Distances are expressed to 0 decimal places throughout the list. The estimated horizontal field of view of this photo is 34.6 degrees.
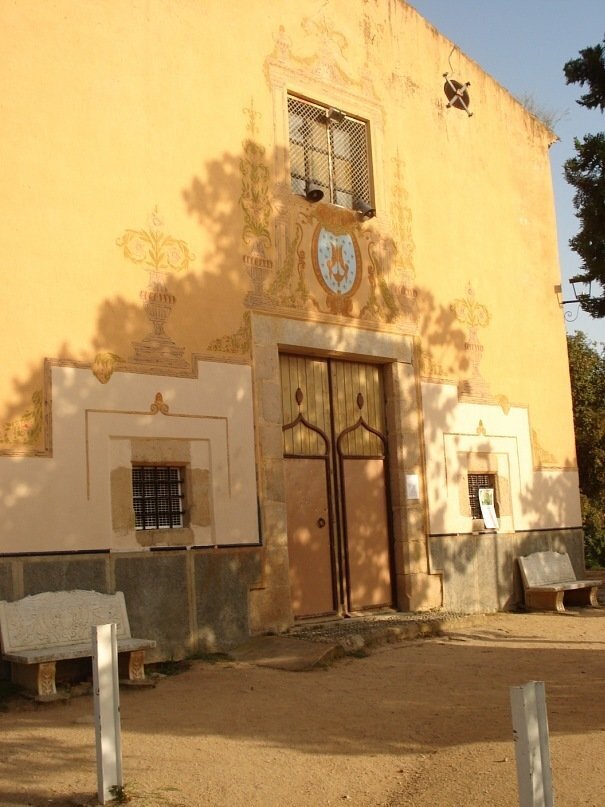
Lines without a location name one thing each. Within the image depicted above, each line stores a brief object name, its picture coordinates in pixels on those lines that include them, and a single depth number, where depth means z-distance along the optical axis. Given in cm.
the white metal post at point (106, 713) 452
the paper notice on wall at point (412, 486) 1106
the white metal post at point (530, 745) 342
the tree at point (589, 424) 2006
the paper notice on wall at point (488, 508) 1214
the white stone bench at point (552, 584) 1223
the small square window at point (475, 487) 1216
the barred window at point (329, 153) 1067
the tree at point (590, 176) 900
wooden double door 1011
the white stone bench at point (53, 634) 696
